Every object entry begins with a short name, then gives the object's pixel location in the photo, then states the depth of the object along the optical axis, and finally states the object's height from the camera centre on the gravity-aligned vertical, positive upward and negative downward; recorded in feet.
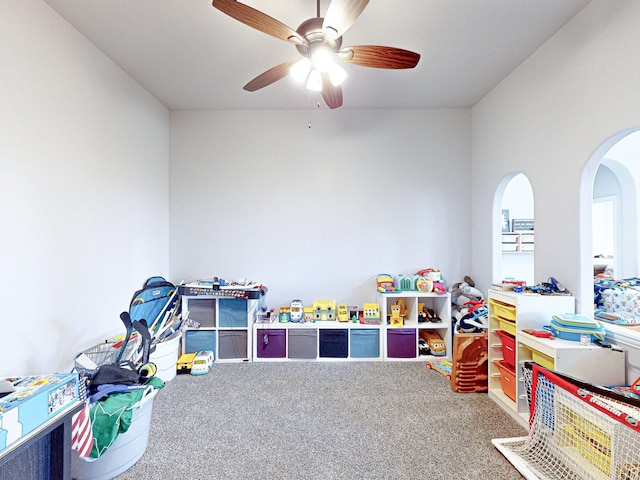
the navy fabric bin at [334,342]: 9.69 -3.37
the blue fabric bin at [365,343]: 9.72 -3.41
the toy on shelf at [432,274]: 10.36 -1.14
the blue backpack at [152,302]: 6.97 -1.54
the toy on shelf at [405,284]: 10.20 -1.47
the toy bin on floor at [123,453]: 4.73 -3.64
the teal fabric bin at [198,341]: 9.64 -3.32
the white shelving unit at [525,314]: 6.37 -1.63
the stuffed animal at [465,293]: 10.09 -1.79
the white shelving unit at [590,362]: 5.44 -2.29
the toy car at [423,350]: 9.86 -3.70
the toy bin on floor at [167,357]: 7.91 -3.24
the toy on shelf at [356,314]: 10.10 -2.60
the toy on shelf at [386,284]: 10.01 -1.48
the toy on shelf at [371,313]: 9.89 -2.45
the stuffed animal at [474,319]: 8.55 -2.36
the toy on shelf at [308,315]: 10.05 -2.56
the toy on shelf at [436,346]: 9.74 -3.55
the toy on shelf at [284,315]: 9.94 -2.54
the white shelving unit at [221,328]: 9.62 -2.88
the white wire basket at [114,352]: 6.11 -2.44
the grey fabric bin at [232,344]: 9.66 -3.42
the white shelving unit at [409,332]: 9.72 -3.04
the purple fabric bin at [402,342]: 9.72 -3.37
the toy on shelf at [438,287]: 9.97 -1.59
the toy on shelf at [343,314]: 10.00 -2.51
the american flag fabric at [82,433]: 4.00 -2.70
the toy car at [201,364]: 8.65 -3.72
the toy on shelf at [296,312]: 9.91 -2.41
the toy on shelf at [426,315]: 10.10 -2.58
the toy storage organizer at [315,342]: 9.68 -3.36
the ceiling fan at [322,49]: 4.43 +3.60
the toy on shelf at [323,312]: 10.12 -2.45
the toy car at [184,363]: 8.71 -3.74
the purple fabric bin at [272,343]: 9.67 -3.40
